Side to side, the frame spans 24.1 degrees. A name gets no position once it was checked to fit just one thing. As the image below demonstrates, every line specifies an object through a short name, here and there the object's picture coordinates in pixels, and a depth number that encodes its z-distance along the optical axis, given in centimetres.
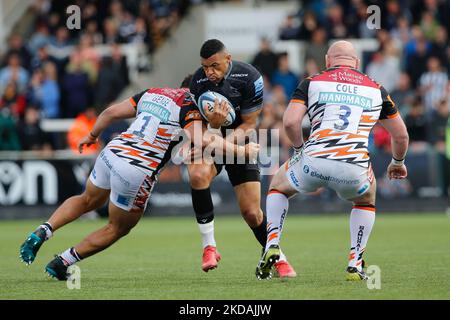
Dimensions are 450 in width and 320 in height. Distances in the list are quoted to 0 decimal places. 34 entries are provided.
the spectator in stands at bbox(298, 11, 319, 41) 2377
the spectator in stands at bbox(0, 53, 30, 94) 2442
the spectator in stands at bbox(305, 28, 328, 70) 2341
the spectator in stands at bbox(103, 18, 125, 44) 2543
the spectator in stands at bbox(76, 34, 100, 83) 2412
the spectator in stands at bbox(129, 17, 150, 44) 2556
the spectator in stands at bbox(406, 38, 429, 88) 2298
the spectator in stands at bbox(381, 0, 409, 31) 2419
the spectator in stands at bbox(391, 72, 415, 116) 2234
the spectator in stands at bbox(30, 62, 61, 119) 2366
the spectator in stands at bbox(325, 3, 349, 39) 2358
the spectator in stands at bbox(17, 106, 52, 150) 2255
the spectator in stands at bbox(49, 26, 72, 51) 2514
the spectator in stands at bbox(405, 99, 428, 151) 2189
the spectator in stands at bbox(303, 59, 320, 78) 2184
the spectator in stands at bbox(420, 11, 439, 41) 2361
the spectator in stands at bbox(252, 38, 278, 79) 2287
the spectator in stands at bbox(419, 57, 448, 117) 2255
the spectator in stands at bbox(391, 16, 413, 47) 2384
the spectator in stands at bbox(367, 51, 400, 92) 2288
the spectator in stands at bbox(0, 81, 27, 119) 2389
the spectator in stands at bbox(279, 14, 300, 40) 2406
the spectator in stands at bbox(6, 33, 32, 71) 2519
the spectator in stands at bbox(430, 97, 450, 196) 2105
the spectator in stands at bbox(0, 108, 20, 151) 2225
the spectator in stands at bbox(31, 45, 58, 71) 2433
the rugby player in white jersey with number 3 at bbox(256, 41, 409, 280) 945
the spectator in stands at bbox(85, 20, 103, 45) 2516
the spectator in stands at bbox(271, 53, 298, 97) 2300
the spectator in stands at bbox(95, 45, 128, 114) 2391
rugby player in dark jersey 1000
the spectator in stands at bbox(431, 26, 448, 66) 2298
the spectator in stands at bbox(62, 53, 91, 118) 2366
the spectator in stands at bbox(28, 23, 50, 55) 2536
